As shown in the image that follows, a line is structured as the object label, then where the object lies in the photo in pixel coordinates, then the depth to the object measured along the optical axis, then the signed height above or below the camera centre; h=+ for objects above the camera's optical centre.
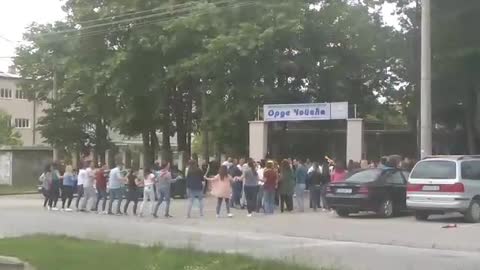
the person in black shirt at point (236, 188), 27.23 -1.19
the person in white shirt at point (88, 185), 26.17 -1.05
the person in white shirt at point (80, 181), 26.39 -0.94
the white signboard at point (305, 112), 30.72 +1.59
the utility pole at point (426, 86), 25.27 +2.10
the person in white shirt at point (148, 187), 24.22 -1.03
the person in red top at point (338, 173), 25.43 -0.64
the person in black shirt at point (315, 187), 26.88 -1.13
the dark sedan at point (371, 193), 23.05 -1.14
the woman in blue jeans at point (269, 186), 24.71 -1.01
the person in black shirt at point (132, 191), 24.86 -1.19
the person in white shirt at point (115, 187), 25.20 -1.08
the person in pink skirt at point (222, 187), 23.73 -1.00
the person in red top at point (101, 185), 25.91 -1.04
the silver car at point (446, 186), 21.25 -0.88
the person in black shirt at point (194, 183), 23.48 -0.88
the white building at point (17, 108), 97.56 +5.29
